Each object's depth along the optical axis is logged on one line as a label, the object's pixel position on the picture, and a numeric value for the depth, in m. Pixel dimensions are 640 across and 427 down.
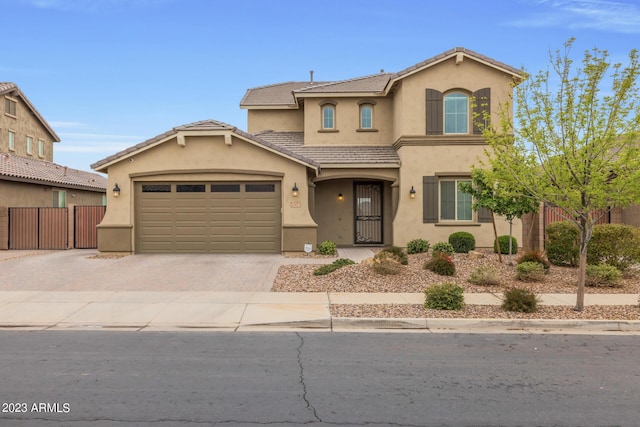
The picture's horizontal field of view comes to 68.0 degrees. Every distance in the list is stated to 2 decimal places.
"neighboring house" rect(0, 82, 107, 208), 22.98
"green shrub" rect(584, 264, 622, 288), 11.71
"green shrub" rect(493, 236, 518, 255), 16.88
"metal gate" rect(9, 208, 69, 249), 20.23
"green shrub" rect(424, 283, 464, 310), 9.23
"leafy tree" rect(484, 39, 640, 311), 8.66
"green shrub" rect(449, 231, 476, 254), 17.06
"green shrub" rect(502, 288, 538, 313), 9.06
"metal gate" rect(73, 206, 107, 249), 20.41
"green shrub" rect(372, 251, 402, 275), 12.55
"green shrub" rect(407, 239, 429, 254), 17.08
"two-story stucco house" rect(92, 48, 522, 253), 17.61
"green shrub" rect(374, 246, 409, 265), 14.06
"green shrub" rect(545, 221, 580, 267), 14.32
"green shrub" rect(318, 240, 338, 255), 17.04
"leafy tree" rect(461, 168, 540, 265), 13.38
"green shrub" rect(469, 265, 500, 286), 11.88
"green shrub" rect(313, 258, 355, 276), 13.05
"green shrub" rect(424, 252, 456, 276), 12.91
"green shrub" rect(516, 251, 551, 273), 13.38
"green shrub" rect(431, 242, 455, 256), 16.22
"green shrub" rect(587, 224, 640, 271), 13.19
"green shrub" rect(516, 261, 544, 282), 12.40
